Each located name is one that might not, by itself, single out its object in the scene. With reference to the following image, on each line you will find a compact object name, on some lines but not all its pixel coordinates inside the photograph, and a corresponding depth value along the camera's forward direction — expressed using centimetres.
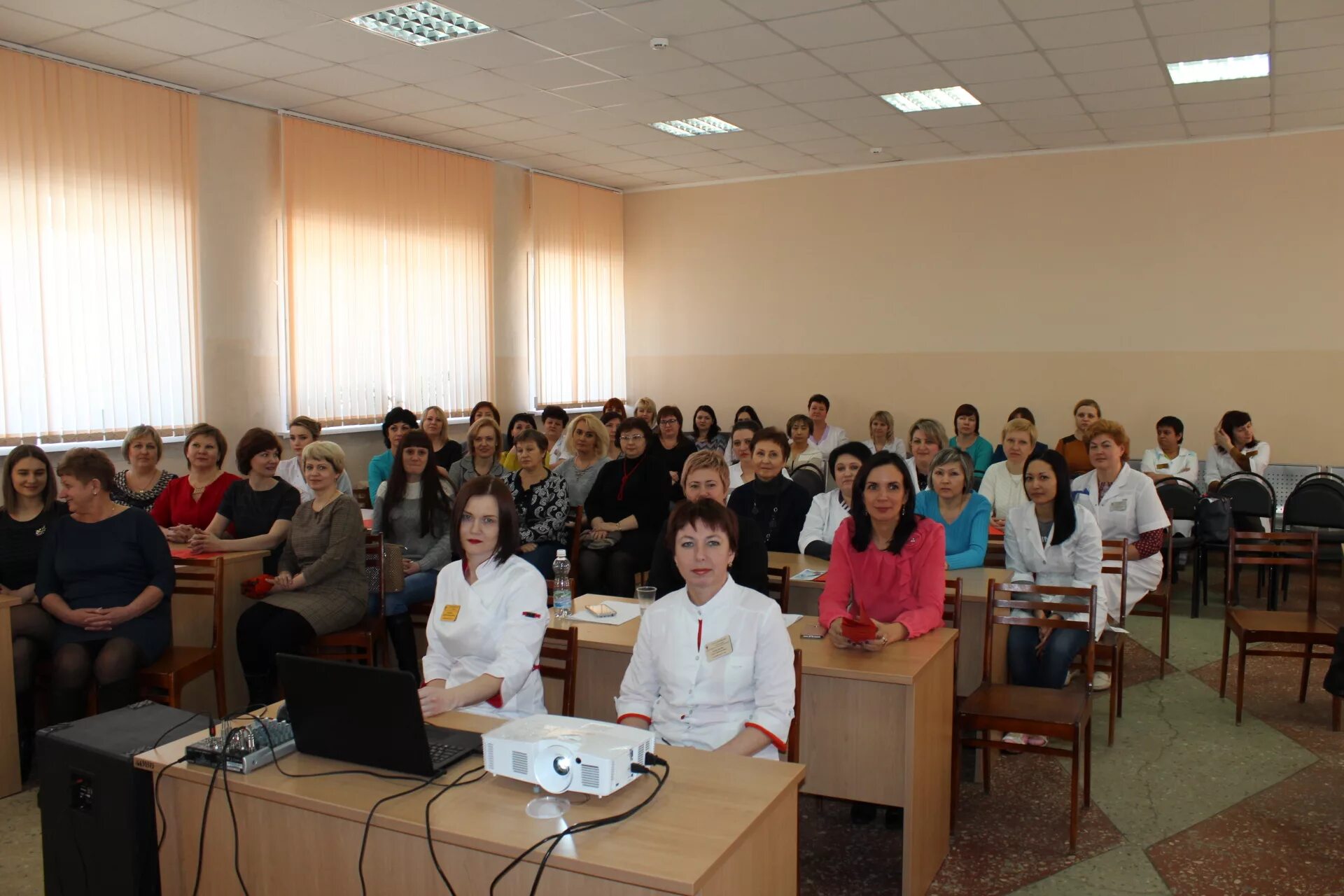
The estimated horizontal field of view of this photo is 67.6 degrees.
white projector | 204
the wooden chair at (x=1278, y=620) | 468
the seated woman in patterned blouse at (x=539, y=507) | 576
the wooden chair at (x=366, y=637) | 465
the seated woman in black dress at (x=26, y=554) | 423
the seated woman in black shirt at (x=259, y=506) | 514
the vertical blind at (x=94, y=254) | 627
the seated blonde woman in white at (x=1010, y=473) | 632
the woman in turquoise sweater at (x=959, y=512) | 471
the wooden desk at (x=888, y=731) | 305
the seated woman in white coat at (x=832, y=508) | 500
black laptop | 214
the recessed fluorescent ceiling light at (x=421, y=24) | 582
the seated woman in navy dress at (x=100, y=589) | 410
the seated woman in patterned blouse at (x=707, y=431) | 1030
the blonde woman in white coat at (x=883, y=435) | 927
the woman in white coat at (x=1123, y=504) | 522
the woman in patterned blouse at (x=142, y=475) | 565
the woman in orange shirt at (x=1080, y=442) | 794
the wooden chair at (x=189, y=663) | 414
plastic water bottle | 388
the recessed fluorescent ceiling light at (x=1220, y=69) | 664
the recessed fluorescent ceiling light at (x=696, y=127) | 853
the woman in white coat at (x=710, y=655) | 277
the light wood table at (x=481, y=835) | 187
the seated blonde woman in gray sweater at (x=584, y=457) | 666
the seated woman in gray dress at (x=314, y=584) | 454
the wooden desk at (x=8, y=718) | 403
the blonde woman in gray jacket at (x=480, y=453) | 645
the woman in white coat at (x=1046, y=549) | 437
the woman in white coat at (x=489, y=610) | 299
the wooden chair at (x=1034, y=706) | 344
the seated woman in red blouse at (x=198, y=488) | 538
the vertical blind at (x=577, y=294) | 1051
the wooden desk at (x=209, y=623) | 476
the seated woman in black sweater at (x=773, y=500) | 530
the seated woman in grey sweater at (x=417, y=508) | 541
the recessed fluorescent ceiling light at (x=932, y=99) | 756
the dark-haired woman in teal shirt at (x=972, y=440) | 876
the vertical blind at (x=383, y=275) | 808
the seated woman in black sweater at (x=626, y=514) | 601
